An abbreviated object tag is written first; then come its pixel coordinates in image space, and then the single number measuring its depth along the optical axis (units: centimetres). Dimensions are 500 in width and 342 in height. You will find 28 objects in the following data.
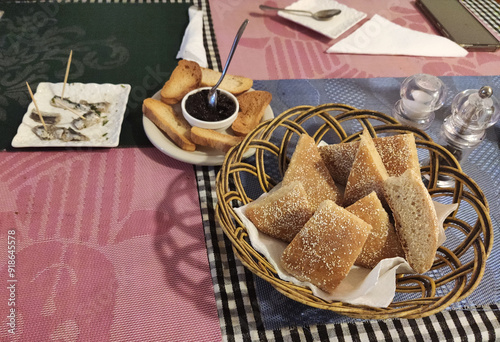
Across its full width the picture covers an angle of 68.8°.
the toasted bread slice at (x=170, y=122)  86
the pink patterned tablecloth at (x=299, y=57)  121
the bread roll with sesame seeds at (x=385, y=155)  72
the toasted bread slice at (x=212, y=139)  85
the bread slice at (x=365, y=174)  67
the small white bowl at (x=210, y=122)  89
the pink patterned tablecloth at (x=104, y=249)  62
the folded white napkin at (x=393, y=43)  129
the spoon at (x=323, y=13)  137
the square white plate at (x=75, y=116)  86
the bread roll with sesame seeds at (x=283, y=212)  64
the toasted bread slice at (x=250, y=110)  92
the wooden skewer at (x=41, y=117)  87
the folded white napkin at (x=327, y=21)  135
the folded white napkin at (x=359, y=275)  54
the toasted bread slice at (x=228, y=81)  104
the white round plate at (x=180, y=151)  84
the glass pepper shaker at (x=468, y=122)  89
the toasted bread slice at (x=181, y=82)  97
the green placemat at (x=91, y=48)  100
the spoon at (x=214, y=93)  89
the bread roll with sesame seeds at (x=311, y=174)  72
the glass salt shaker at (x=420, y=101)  100
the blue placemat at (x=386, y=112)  65
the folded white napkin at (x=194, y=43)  117
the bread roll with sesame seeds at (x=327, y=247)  57
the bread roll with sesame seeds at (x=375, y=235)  63
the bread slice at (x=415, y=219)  60
